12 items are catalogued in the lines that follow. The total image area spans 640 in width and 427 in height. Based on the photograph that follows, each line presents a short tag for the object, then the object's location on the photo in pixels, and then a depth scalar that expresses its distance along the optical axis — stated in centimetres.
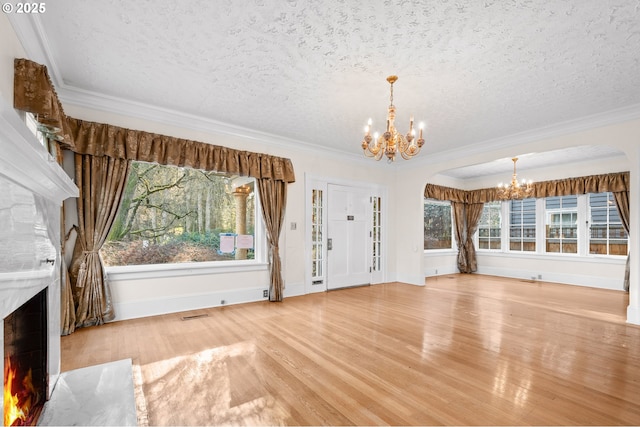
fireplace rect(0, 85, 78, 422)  120
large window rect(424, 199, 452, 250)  840
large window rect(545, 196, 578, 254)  701
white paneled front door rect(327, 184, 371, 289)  602
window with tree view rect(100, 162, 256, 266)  409
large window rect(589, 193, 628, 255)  636
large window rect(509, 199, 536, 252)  772
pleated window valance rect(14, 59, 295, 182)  251
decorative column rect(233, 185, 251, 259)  495
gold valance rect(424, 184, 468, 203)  785
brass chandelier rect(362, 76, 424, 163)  312
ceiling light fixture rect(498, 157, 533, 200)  656
